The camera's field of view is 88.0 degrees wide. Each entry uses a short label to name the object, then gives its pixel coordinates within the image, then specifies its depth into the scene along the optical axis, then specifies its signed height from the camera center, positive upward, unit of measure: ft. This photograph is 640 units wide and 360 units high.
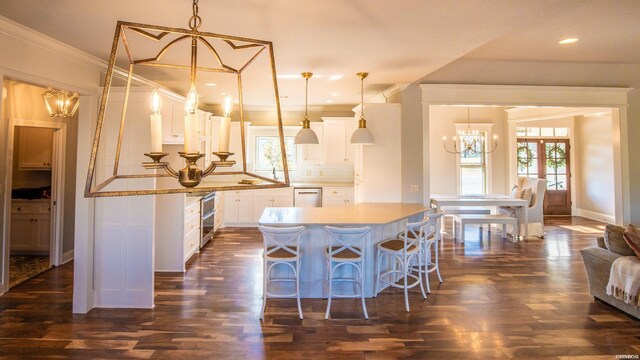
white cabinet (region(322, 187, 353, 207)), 22.07 -0.45
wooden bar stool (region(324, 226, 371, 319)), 10.34 -2.10
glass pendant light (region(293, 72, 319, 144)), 14.65 +2.36
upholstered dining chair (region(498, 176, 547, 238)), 20.90 -1.46
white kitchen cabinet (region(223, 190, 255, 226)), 22.65 -1.39
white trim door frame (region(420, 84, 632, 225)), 15.11 +4.12
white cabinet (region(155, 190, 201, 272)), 14.23 -1.90
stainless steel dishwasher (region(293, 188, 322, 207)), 22.03 -0.45
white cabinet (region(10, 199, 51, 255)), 15.83 -1.68
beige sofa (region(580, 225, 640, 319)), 10.37 -2.50
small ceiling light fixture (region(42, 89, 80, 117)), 11.66 +3.17
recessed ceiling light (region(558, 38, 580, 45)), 10.99 +4.94
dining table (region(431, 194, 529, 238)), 19.67 -0.82
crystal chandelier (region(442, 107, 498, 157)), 25.08 +3.56
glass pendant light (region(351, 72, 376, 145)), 13.61 +2.16
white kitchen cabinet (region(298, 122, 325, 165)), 22.74 +2.64
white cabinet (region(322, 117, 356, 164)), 22.61 +3.44
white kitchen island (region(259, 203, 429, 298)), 11.27 -1.66
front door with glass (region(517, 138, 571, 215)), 28.37 +1.95
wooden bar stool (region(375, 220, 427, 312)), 10.95 -2.06
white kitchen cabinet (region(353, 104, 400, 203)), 15.28 +1.51
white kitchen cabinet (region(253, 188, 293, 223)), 22.45 -0.65
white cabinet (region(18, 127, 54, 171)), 16.75 +2.13
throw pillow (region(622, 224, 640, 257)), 9.67 -1.50
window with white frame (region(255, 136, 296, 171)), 24.26 +2.69
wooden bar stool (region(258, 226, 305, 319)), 10.12 -1.81
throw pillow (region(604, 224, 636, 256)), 10.30 -1.72
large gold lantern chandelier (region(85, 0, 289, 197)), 3.14 +1.53
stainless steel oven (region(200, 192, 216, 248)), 17.51 -1.47
